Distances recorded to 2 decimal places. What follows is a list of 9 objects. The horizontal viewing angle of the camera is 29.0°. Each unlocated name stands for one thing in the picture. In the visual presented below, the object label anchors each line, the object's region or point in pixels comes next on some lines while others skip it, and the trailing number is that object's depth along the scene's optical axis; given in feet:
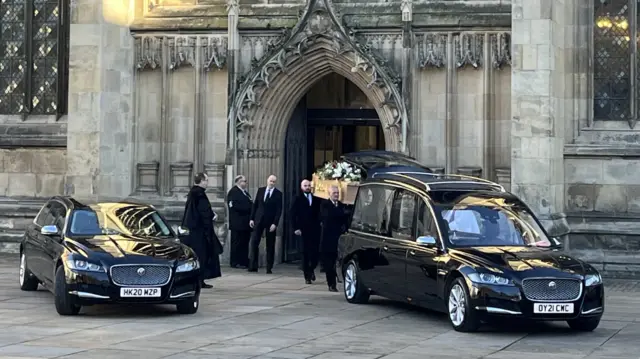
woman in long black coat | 60.18
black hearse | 44.83
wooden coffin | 68.13
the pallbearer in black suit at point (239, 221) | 72.13
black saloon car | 48.62
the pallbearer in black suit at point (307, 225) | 65.21
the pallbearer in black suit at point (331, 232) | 60.59
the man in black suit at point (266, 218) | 70.95
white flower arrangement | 68.44
